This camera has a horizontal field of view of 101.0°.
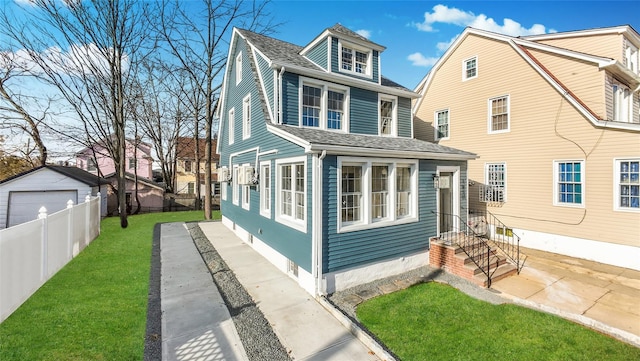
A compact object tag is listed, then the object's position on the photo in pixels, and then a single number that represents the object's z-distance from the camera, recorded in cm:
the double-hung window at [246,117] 1141
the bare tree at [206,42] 1927
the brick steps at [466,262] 750
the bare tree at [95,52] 1522
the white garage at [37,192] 1791
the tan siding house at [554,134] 902
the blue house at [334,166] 683
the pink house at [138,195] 2420
